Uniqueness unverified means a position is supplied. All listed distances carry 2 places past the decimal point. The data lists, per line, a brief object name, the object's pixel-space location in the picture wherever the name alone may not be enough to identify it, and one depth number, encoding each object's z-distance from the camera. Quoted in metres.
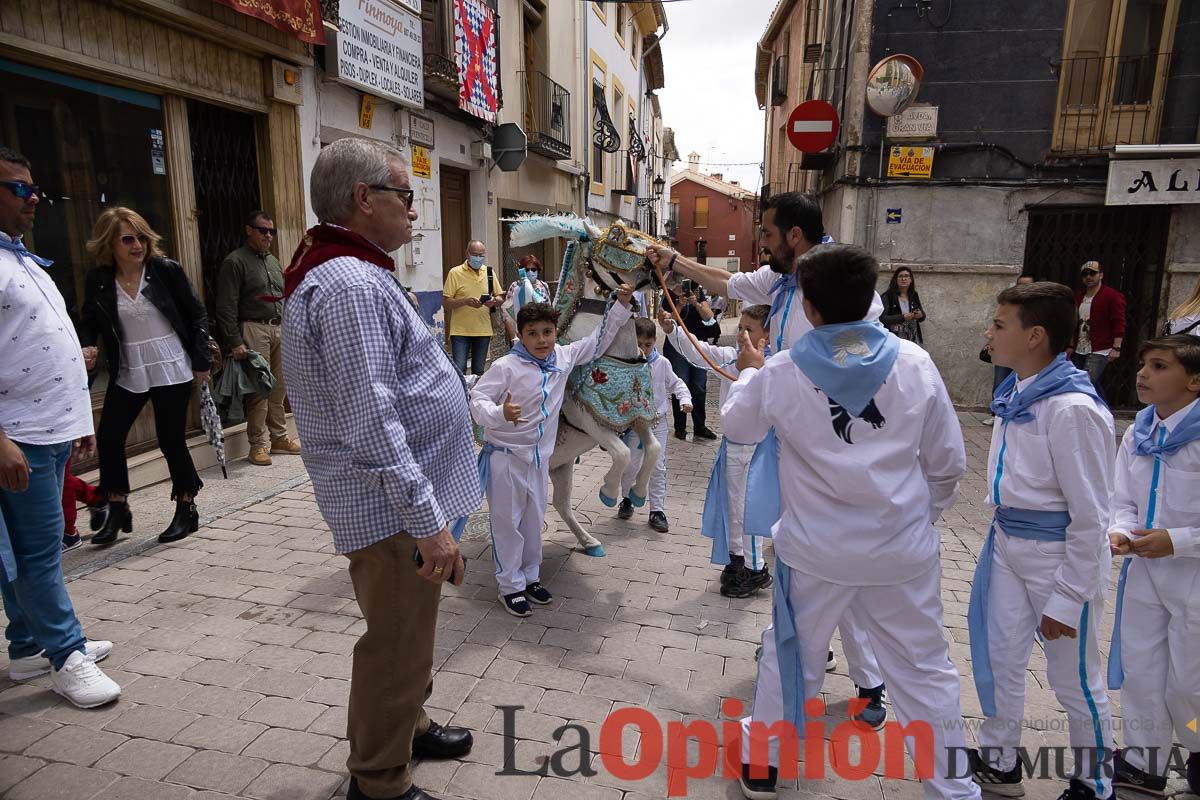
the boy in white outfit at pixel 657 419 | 4.34
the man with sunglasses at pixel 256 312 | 5.70
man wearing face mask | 8.46
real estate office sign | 6.89
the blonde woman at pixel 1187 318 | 3.63
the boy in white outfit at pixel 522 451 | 3.70
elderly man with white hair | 1.87
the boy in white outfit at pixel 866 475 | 2.07
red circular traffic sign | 9.30
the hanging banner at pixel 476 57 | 8.99
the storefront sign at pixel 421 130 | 8.52
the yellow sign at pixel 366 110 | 7.53
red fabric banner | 5.52
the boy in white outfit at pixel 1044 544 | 2.20
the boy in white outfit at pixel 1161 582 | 2.41
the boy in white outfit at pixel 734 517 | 3.46
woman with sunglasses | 4.30
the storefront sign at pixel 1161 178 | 8.52
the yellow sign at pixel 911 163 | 9.10
